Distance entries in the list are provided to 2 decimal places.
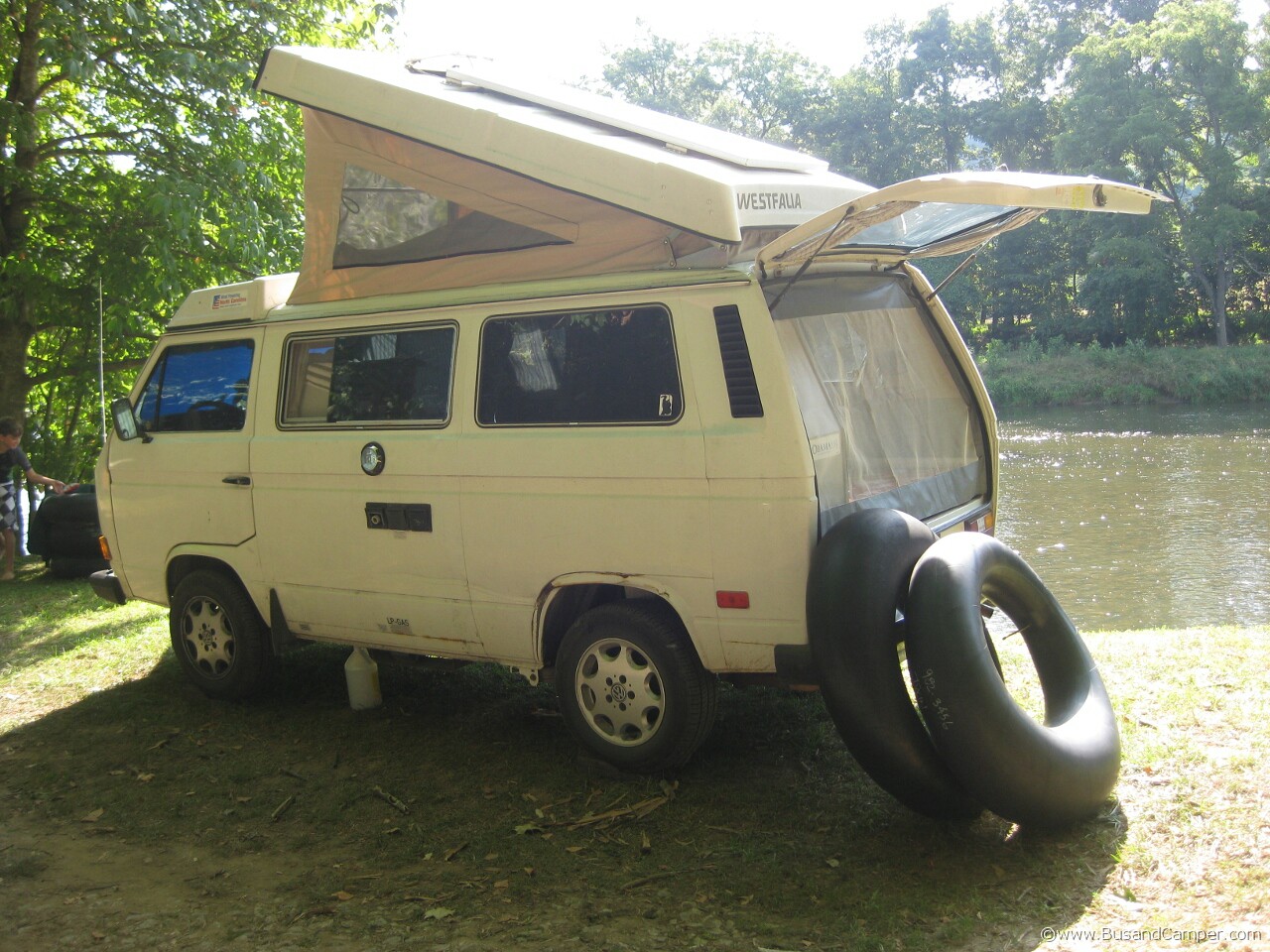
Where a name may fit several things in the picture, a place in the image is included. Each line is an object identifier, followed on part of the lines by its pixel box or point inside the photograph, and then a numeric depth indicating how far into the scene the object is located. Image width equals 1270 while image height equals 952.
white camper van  4.29
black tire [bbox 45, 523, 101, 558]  10.70
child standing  10.70
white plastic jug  6.13
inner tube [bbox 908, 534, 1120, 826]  3.88
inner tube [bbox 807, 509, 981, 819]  4.05
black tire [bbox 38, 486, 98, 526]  10.53
